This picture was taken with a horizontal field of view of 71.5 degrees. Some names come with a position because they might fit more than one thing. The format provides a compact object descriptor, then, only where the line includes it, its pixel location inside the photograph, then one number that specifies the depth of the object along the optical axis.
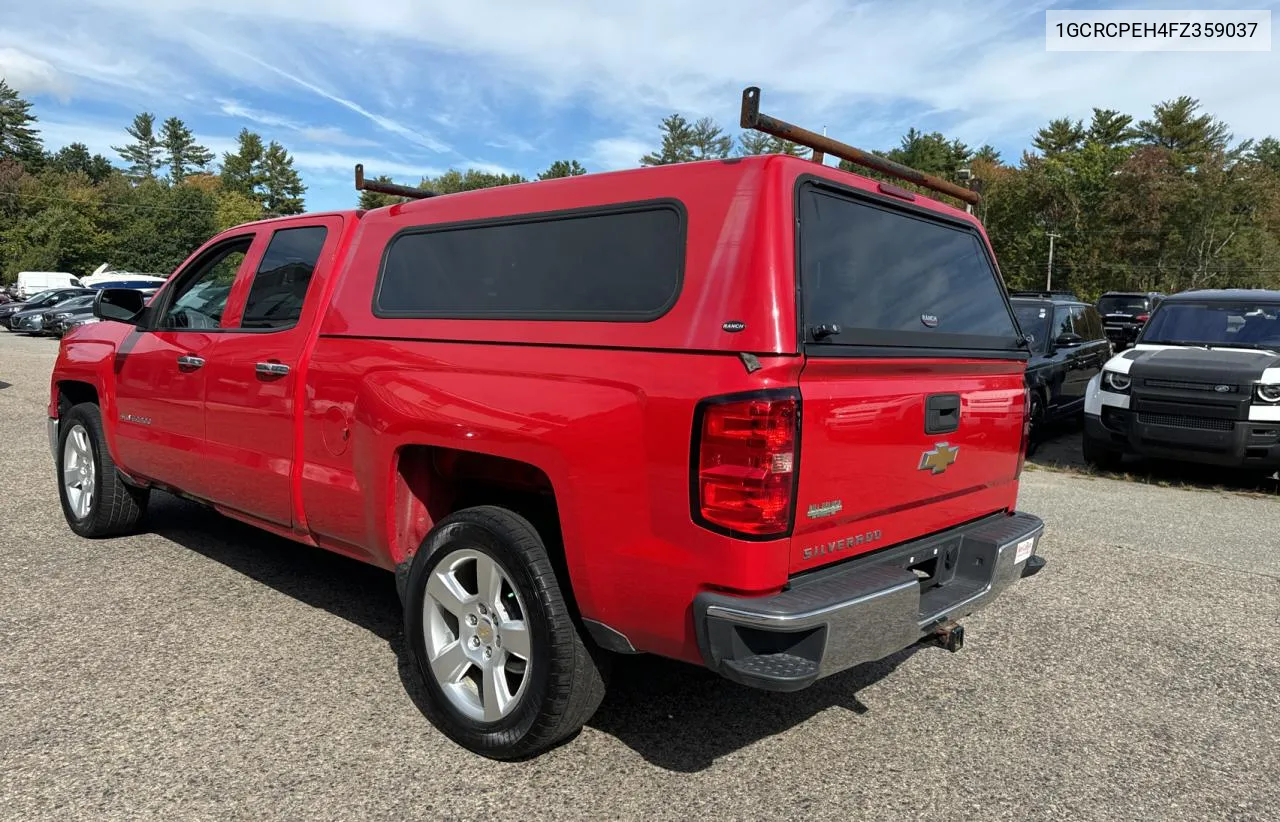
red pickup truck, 2.47
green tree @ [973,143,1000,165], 78.38
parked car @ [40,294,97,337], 27.03
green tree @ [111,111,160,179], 109.75
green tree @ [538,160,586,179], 97.31
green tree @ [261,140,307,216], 101.88
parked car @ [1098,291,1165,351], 23.36
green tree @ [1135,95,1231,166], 55.78
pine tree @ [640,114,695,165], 78.31
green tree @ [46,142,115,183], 117.12
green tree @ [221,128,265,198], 101.06
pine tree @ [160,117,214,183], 109.75
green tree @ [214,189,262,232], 78.06
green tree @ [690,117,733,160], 76.25
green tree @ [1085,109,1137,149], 66.38
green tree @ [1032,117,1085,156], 69.12
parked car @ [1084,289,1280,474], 7.73
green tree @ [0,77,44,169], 94.81
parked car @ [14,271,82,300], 40.91
